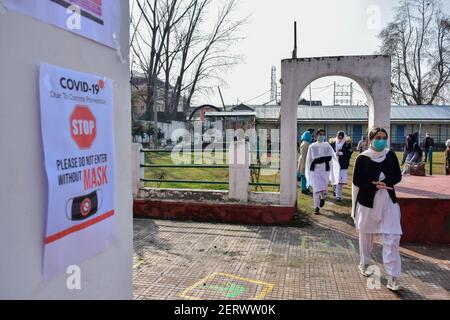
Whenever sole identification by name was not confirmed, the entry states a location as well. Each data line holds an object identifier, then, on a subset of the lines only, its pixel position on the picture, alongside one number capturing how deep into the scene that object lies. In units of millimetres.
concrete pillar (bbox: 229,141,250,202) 7770
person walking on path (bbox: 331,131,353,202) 10474
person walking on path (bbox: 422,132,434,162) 18122
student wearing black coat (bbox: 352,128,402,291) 4527
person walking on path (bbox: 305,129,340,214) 8414
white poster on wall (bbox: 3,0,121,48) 1606
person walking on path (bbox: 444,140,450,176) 14828
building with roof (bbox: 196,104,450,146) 35594
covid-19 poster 1656
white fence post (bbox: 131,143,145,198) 8352
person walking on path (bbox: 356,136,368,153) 12883
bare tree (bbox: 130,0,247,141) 29875
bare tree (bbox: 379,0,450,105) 35719
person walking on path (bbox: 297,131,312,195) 10219
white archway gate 7261
